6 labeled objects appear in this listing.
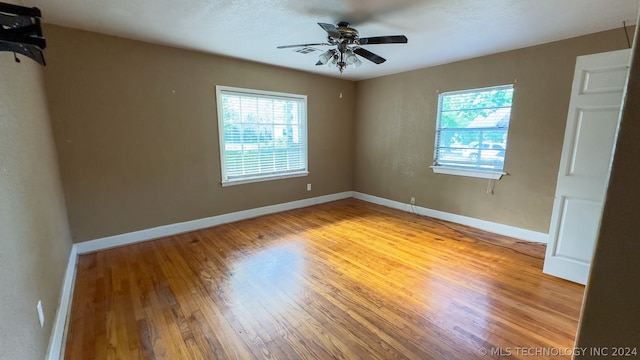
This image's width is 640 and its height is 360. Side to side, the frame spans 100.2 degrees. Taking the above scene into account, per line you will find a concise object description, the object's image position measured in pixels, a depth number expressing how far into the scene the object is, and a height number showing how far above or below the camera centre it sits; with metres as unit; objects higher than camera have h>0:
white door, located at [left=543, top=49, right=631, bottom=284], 2.20 -0.18
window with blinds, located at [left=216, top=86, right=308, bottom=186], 4.04 +0.06
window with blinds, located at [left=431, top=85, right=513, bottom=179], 3.70 +0.11
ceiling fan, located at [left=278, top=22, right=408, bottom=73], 2.43 +0.90
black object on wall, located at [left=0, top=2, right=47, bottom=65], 1.18 +0.47
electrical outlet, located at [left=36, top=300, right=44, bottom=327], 1.47 -0.98
